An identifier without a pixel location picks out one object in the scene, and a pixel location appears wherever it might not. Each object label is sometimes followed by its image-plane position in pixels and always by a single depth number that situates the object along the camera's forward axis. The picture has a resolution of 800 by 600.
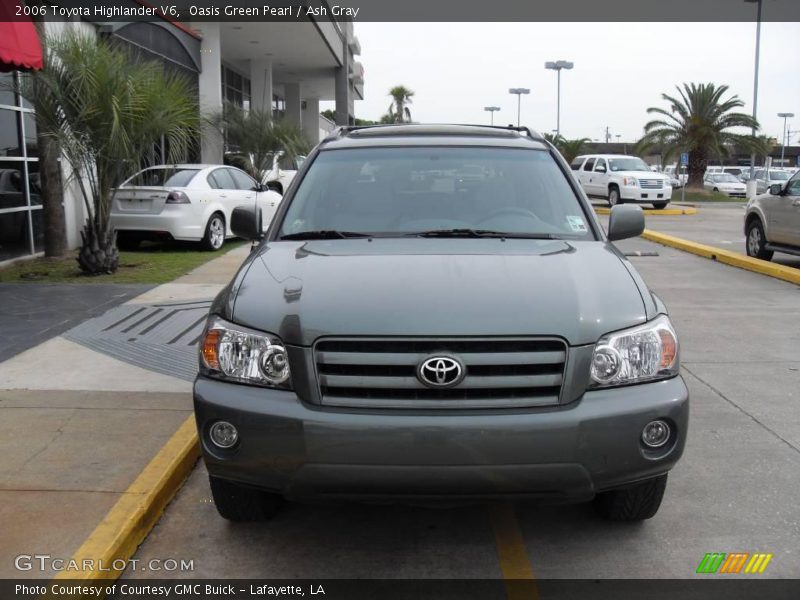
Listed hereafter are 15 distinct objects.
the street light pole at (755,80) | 30.98
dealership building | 11.35
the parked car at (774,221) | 11.96
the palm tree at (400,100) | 66.38
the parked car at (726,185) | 40.88
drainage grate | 6.33
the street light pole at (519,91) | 54.03
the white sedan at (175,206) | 12.68
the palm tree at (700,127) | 35.81
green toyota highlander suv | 2.97
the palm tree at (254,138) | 22.55
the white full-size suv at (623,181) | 27.00
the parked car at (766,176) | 39.41
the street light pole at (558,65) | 44.59
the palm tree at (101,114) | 9.51
